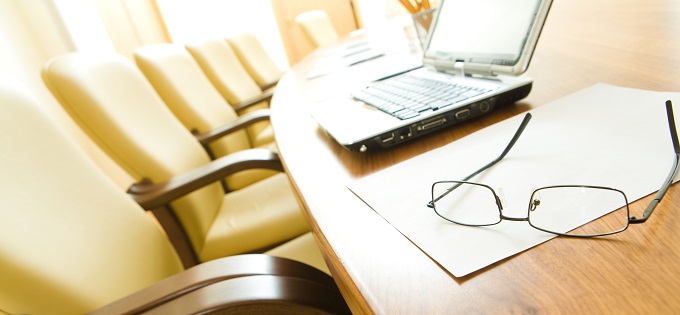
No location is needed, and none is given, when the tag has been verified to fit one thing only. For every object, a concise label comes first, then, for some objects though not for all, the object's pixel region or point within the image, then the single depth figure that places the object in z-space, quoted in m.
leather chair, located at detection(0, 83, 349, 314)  0.57
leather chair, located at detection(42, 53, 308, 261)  0.99
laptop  0.64
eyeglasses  0.35
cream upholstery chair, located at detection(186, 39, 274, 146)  2.11
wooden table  0.29
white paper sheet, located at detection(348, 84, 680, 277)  0.37
